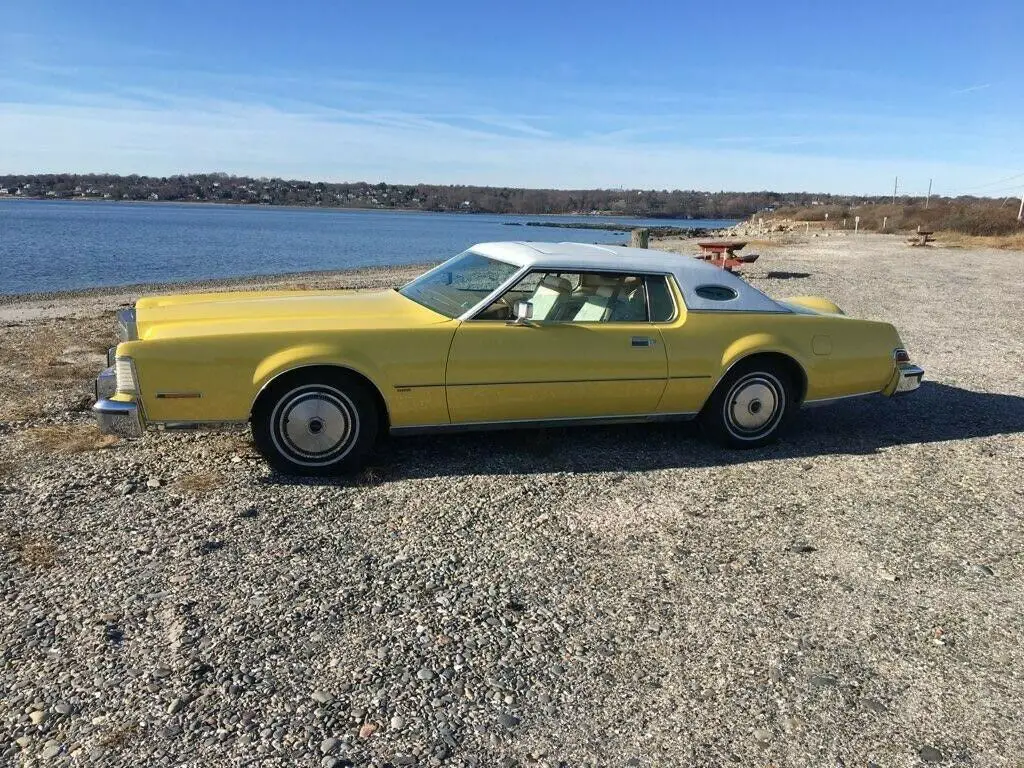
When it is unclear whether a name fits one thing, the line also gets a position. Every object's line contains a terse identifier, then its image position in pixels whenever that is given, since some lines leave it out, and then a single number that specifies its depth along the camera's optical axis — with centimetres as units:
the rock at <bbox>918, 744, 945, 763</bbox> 243
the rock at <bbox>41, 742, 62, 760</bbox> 227
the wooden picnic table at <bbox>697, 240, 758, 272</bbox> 1653
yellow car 423
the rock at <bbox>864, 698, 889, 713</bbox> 266
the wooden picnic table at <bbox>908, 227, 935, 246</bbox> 3359
